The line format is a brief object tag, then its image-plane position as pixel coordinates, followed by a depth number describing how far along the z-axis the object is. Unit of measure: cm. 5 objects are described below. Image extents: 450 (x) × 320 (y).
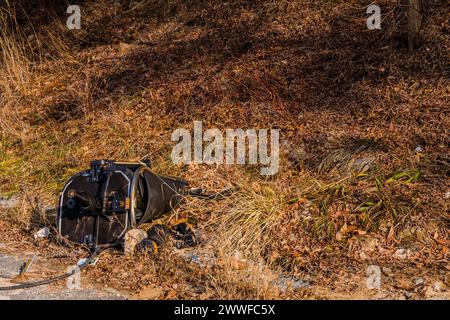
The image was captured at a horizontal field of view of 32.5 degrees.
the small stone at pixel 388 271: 639
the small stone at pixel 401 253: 673
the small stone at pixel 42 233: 773
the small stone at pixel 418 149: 827
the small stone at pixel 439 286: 599
